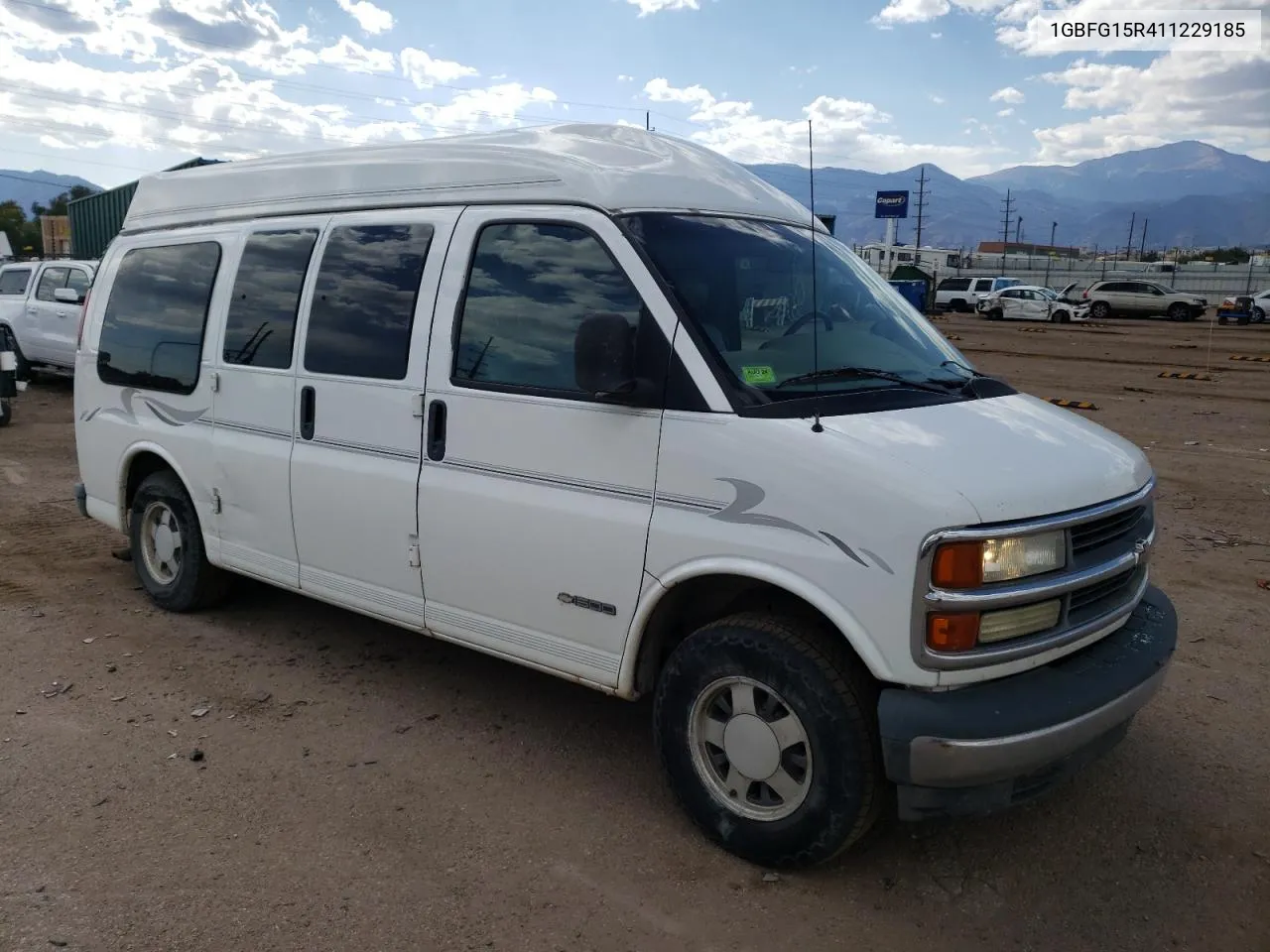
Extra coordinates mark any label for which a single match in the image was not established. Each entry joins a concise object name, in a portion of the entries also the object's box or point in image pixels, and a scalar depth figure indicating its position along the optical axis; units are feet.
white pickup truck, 49.62
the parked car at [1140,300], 130.11
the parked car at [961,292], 141.90
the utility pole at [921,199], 331.16
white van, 9.88
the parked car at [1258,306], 122.21
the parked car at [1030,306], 124.88
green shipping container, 98.37
